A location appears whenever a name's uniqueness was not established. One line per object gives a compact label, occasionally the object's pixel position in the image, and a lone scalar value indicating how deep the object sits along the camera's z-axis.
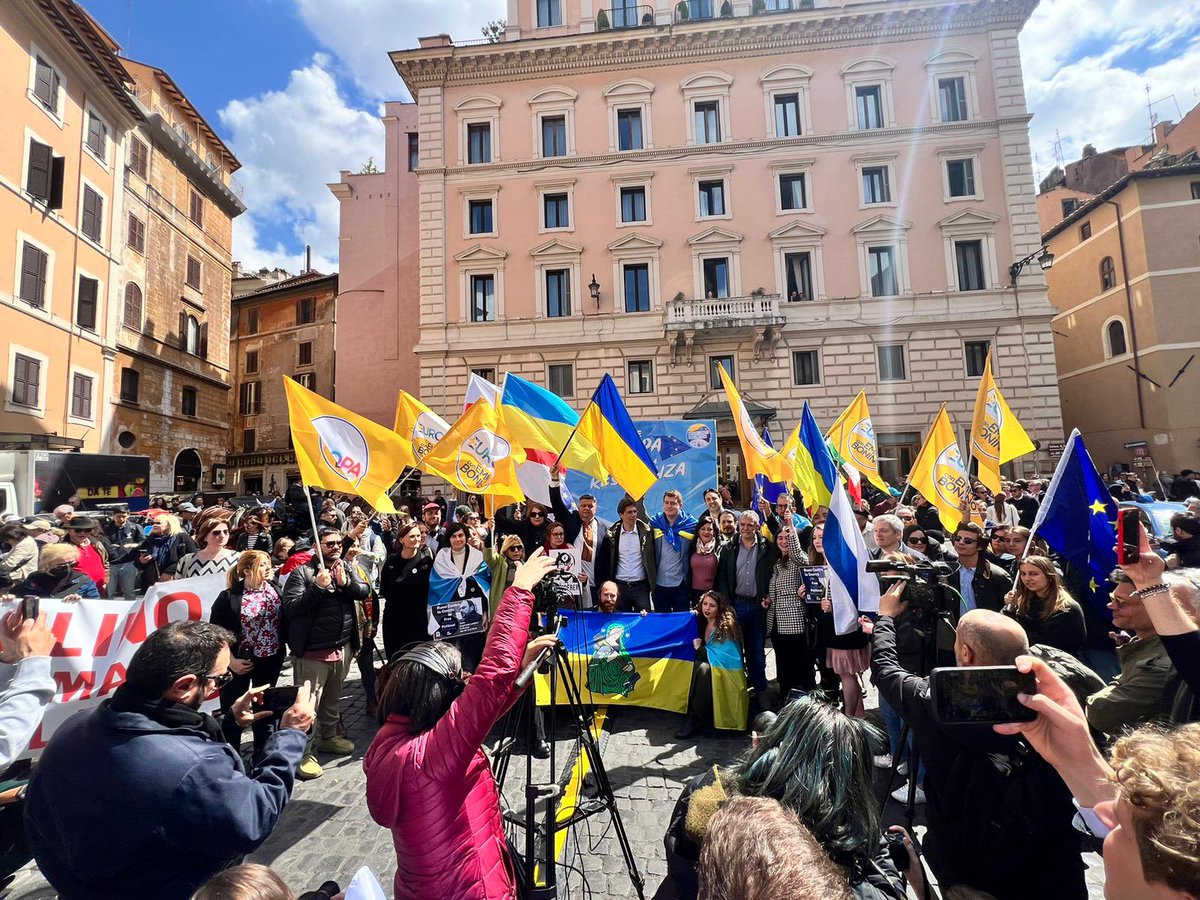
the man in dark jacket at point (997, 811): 1.98
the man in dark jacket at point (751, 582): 5.79
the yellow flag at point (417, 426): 7.64
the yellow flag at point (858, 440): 9.48
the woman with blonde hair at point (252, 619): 4.52
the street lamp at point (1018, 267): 20.23
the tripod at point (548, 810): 2.30
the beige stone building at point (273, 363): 32.00
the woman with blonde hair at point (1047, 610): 3.79
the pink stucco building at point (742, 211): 21.58
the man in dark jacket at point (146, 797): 1.68
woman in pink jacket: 1.95
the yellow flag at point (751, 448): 7.45
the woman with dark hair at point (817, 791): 1.62
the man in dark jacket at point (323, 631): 4.66
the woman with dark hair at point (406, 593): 5.46
